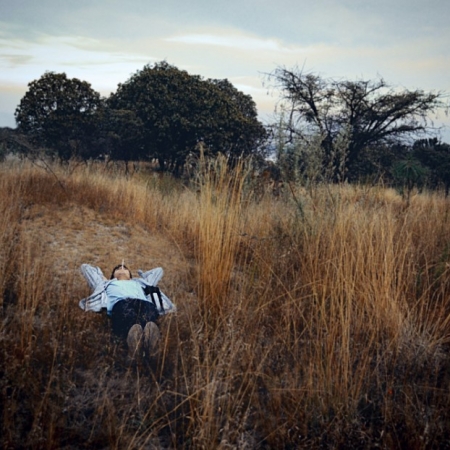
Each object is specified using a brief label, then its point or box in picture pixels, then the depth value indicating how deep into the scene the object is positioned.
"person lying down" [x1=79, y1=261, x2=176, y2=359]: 2.95
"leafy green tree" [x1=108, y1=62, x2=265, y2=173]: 13.60
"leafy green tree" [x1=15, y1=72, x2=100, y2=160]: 12.38
